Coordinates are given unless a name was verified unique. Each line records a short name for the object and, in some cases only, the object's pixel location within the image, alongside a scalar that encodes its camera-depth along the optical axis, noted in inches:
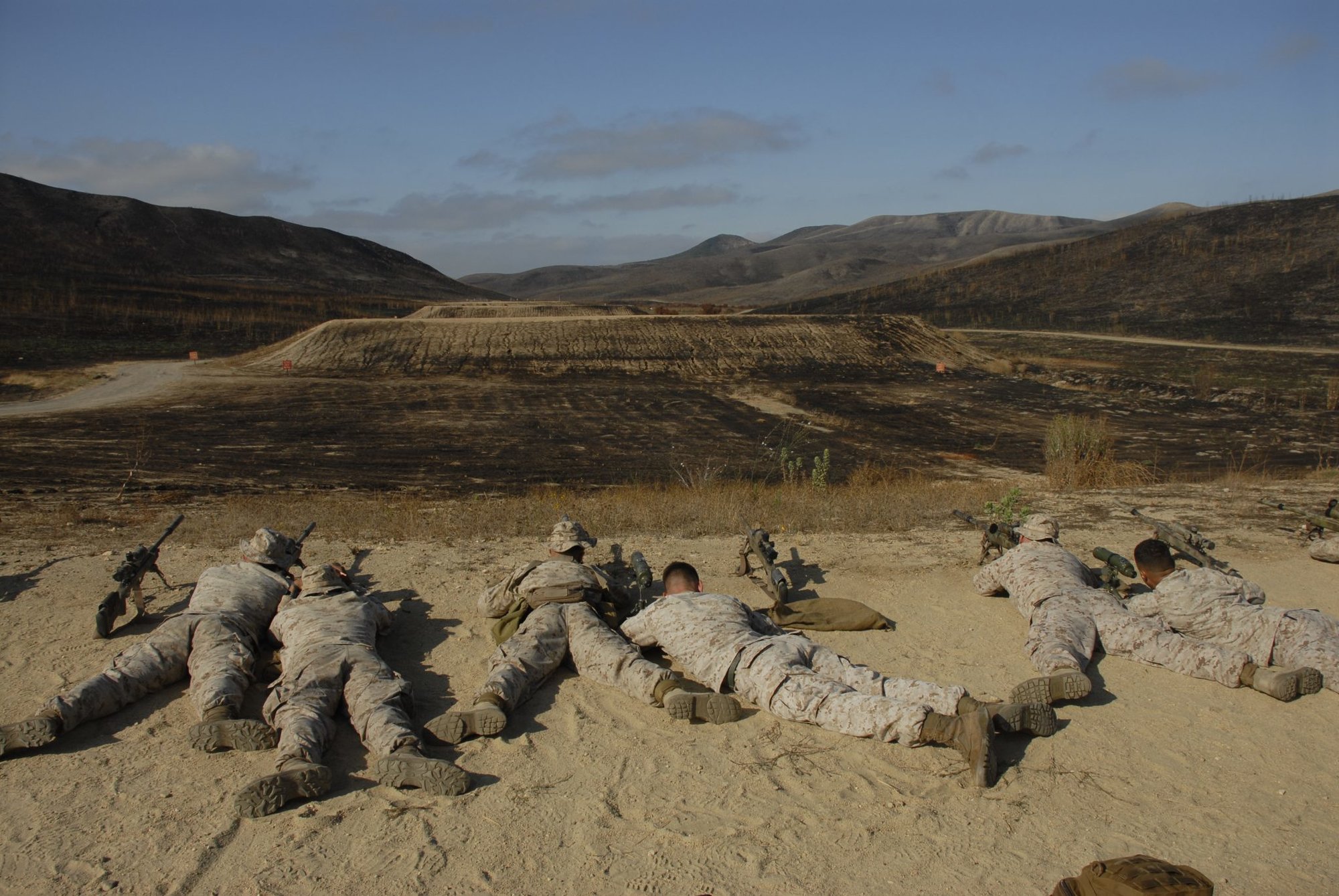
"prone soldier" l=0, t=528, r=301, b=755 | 176.7
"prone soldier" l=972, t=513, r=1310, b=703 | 200.2
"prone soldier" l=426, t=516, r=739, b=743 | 190.4
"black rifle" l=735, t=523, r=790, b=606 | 252.4
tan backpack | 114.7
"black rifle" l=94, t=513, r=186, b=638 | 229.5
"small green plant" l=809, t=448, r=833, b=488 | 454.6
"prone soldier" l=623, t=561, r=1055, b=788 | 175.2
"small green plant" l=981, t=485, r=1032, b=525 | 337.4
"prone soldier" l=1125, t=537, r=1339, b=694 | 210.7
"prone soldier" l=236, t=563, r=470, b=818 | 160.1
